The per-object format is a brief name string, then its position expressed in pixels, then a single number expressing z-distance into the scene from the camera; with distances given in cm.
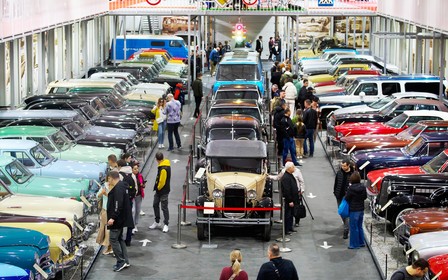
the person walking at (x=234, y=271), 1437
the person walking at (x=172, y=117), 3014
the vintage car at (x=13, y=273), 1473
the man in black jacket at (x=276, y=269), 1421
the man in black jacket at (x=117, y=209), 1789
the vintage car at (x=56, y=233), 1714
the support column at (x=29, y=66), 3912
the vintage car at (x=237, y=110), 2970
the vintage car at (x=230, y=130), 2612
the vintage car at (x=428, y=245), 1716
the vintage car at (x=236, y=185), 2058
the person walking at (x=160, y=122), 3030
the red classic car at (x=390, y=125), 2881
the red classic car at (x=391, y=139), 2650
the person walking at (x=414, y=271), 1426
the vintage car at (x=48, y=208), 1848
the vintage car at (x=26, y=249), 1594
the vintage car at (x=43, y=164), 2208
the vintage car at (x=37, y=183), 2030
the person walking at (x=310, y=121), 2939
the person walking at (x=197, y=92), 3678
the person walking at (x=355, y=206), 1995
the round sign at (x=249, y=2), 4442
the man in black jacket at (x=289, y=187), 2072
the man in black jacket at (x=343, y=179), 2122
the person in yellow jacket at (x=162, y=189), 2100
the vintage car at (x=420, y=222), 1872
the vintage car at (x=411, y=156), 2423
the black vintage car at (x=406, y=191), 2080
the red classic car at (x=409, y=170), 2220
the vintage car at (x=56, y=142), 2405
